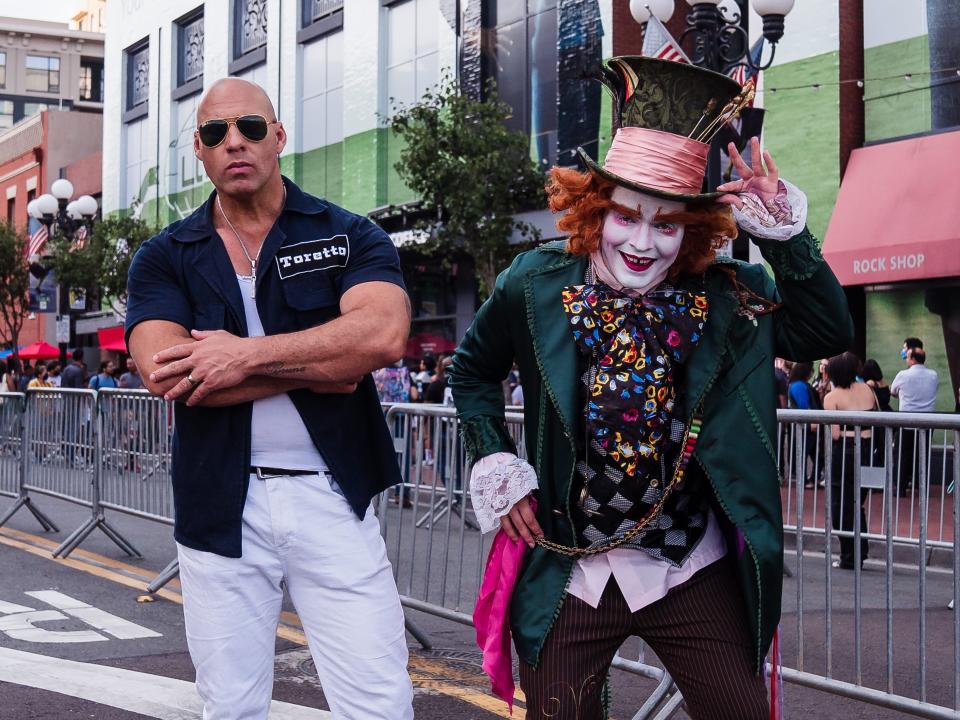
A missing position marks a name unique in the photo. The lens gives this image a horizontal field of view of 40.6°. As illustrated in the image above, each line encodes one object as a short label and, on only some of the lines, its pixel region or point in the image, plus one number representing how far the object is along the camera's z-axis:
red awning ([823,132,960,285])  16.30
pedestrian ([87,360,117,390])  20.60
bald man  3.16
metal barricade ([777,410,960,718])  4.32
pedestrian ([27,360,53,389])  22.89
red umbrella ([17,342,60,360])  37.97
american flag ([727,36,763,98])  17.28
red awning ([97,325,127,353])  30.72
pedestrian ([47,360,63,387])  25.44
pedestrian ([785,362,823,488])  11.66
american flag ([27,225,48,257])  39.60
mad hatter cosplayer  2.90
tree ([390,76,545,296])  19.98
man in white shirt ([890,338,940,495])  13.51
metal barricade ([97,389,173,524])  8.56
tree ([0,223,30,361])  40.72
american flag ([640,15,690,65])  12.59
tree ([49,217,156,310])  31.22
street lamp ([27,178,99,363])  27.53
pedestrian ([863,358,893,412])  14.88
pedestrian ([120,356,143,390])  19.50
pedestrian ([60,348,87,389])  21.70
